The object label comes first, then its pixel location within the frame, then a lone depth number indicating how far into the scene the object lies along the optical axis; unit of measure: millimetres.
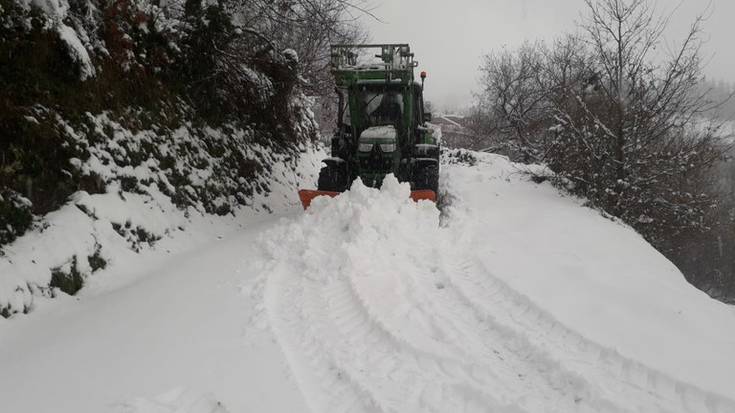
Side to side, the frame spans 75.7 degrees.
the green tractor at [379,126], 8039
